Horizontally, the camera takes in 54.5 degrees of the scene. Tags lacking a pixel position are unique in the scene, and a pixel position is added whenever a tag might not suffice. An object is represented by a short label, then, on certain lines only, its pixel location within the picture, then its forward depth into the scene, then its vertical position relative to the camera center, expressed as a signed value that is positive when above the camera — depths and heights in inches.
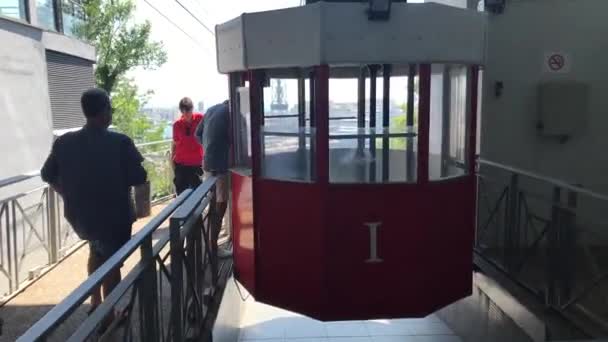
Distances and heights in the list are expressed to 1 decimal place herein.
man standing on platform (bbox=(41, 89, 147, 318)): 132.3 -17.9
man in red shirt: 266.2 -25.1
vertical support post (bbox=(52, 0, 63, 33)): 312.8 +43.0
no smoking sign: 223.5 +9.0
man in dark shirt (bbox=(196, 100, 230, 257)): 203.5 -17.5
